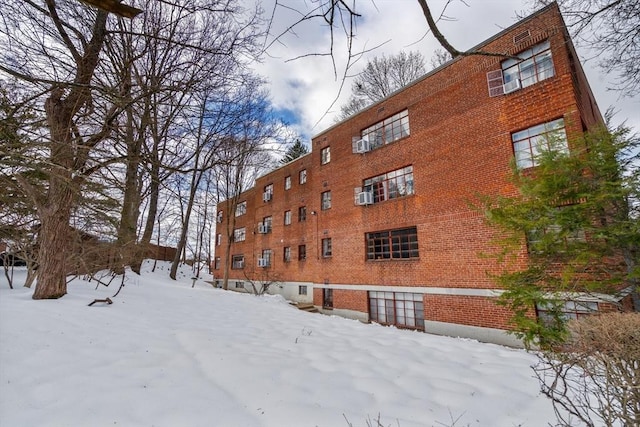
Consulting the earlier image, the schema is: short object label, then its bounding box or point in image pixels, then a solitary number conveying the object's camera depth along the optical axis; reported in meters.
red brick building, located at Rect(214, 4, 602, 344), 9.26
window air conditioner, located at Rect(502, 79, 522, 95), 9.53
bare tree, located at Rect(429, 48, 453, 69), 20.26
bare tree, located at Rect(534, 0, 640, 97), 4.00
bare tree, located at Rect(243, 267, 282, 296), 21.07
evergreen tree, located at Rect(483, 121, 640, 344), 5.97
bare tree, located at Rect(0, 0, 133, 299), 4.77
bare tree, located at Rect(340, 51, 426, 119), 21.80
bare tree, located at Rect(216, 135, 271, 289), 21.25
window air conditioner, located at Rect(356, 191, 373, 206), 13.68
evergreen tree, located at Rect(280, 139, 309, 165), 35.22
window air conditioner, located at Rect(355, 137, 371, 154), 14.38
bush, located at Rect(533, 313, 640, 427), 2.11
